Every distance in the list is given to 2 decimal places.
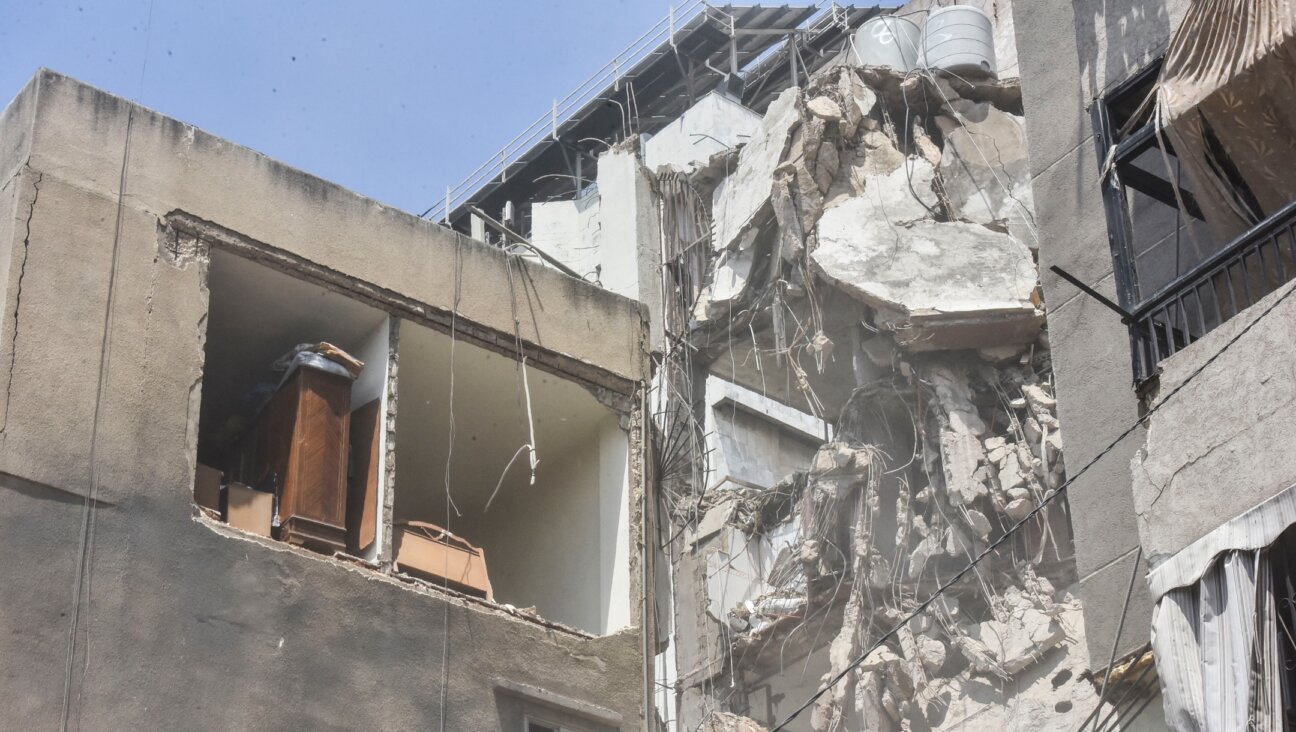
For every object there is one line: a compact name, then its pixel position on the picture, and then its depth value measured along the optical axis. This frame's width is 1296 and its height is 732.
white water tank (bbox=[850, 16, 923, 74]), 22.12
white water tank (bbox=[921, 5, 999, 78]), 20.88
